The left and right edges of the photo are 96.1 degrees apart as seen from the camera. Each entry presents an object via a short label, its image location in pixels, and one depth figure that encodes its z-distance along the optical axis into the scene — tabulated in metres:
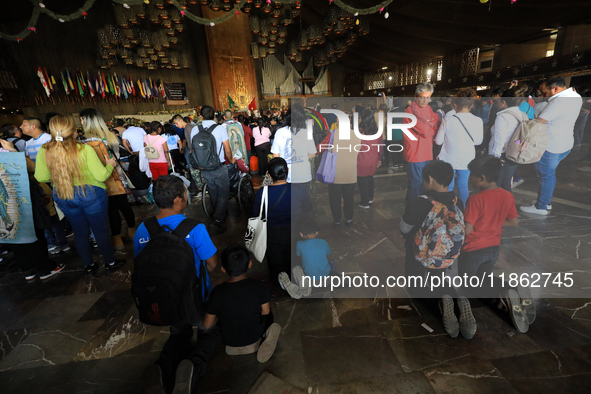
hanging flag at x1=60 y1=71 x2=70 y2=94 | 11.09
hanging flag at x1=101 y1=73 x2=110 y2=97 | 12.36
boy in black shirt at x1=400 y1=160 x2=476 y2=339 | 1.65
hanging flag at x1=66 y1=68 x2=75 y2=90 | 11.16
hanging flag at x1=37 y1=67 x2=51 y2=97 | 10.27
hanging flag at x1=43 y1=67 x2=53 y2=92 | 10.51
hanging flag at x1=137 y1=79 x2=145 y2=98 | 13.81
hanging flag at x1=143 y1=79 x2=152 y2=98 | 14.11
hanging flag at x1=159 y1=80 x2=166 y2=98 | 14.99
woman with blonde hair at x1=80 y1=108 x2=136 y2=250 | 2.51
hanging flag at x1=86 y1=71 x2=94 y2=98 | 11.84
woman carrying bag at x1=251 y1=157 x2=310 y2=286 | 2.06
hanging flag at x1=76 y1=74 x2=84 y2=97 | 11.57
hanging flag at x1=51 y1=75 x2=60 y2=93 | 10.66
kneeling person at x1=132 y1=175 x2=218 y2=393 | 1.39
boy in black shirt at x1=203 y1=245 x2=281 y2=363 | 1.49
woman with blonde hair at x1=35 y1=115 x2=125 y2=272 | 2.12
